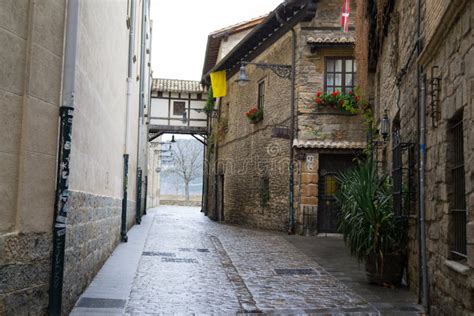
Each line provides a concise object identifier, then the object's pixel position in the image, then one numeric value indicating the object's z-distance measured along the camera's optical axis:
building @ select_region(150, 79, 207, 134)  27.78
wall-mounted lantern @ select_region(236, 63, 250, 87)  14.76
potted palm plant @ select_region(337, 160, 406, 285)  6.77
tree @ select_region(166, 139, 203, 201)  57.91
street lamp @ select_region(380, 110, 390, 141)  9.15
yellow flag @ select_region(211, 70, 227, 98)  22.73
